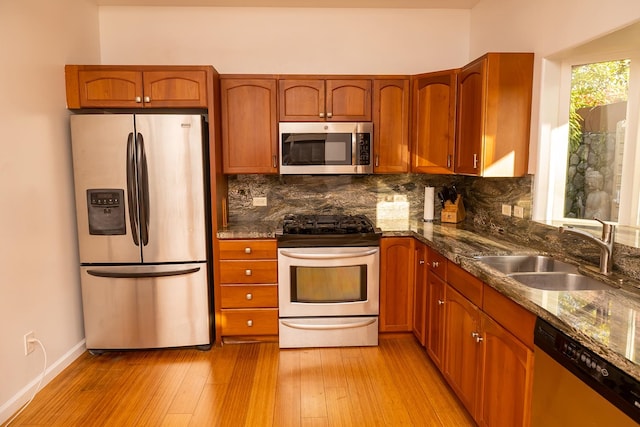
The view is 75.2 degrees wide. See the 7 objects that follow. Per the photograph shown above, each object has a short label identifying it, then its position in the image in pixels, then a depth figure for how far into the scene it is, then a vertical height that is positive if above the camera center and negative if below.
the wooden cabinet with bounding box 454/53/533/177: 2.63 +0.43
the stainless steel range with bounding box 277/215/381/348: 3.13 -0.80
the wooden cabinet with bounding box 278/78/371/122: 3.33 +0.65
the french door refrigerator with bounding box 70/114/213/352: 2.91 -0.35
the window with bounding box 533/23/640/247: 2.30 +0.26
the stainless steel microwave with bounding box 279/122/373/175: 3.30 +0.26
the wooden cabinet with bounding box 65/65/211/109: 2.99 +0.68
